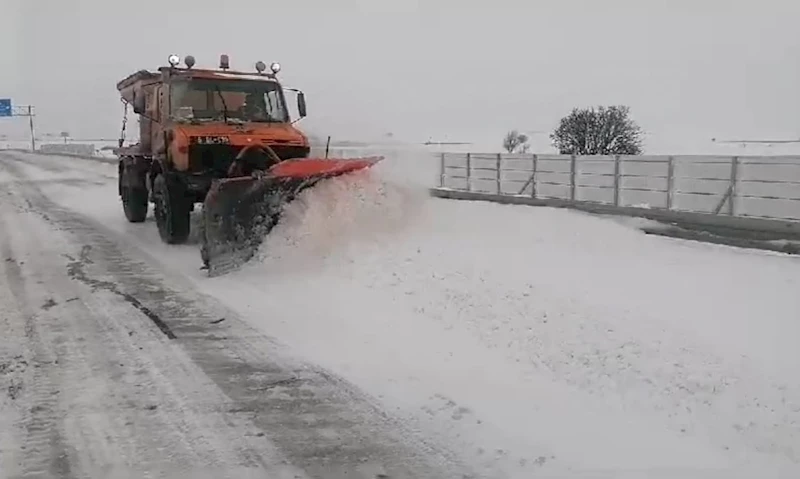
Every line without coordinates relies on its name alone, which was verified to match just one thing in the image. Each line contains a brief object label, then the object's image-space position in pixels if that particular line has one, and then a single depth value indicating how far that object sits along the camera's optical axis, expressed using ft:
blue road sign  246.88
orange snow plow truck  29.86
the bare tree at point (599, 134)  110.01
